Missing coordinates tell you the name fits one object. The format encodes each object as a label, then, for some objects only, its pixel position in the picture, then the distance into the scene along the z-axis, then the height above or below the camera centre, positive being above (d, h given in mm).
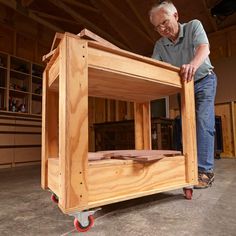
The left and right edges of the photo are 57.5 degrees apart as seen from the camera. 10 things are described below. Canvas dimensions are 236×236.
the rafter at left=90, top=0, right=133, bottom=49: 4018 +2282
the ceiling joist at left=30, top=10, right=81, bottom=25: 3932 +2227
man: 1338 +456
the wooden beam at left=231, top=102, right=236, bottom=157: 4027 +170
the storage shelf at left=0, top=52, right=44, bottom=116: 3498 +956
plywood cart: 706 +19
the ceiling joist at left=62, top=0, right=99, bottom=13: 3700 +2298
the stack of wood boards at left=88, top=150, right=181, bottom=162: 880 -99
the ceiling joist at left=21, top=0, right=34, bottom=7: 3604 +2242
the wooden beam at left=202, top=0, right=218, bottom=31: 3811 +2194
